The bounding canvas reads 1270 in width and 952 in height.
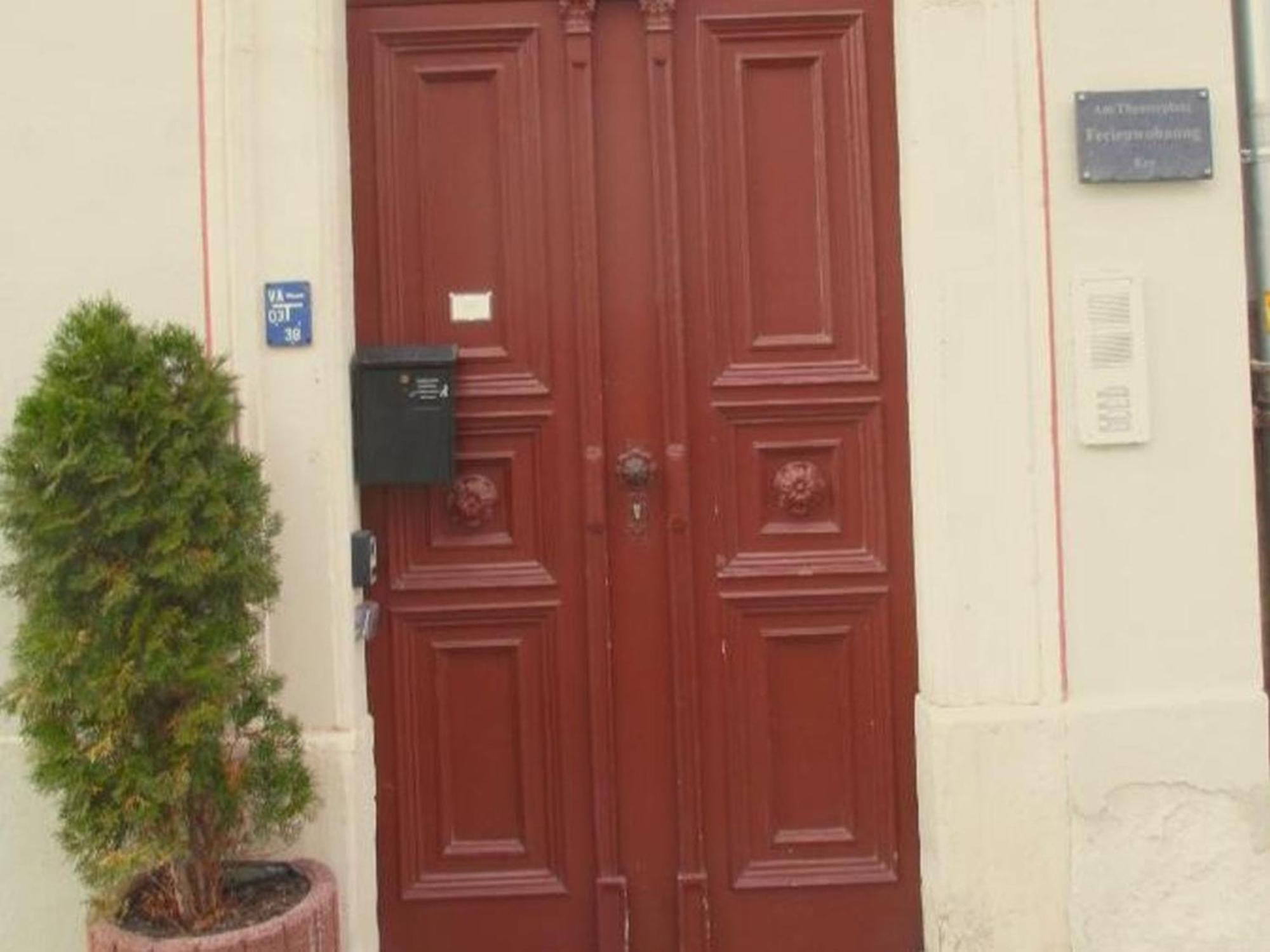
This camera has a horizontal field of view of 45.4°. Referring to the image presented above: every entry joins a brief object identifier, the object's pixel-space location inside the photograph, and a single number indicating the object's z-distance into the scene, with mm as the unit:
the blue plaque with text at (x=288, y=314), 4023
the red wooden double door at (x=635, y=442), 4312
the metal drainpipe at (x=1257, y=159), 4102
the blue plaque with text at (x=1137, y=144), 4043
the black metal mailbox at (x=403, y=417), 4152
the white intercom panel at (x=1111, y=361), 4035
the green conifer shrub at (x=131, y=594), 3383
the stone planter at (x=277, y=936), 3330
